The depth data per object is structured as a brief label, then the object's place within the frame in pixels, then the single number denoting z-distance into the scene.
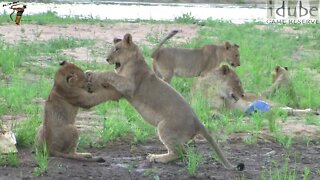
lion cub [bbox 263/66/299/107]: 20.11
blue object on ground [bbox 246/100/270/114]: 17.66
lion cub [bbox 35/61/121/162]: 12.80
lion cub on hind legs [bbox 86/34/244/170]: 13.01
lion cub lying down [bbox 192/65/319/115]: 18.52
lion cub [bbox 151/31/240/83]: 23.48
